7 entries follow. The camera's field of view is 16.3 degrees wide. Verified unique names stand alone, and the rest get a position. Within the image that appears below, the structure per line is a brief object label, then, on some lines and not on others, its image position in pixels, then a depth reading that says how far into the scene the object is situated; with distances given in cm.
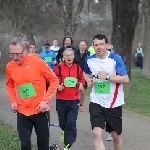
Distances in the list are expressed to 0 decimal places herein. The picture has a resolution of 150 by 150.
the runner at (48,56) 1598
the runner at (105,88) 734
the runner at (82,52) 1259
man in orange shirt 683
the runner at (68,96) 902
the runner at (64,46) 1105
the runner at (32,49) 1557
